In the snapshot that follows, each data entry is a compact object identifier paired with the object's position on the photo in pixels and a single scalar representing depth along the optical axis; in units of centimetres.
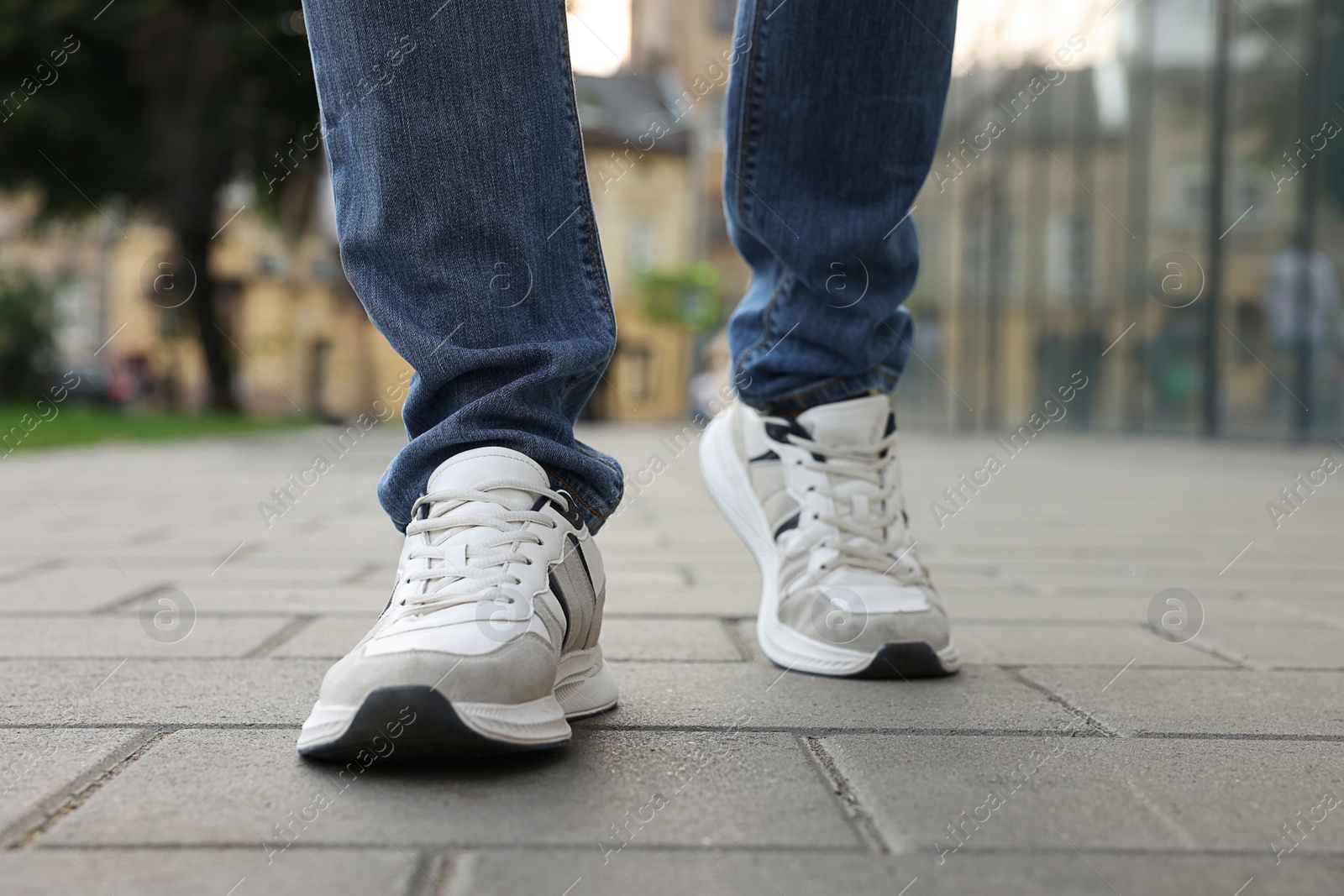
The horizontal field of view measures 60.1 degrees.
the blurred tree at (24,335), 1655
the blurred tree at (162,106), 1313
